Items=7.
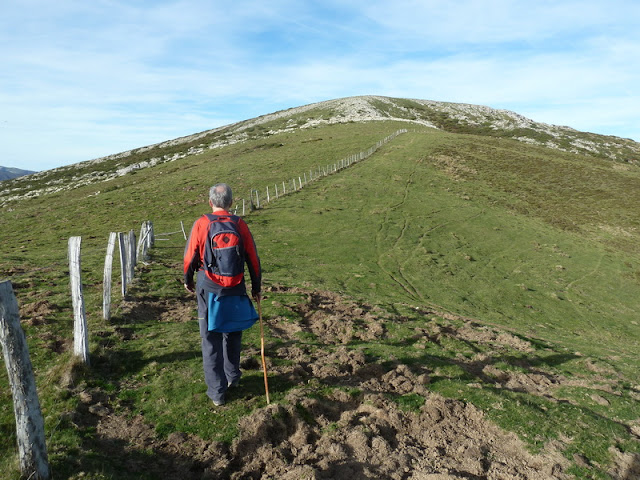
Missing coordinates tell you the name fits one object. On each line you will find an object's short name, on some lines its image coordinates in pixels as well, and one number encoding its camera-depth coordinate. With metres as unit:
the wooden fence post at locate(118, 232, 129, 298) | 13.05
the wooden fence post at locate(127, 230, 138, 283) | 15.72
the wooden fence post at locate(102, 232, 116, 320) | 10.88
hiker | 6.71
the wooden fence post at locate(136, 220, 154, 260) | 19.86
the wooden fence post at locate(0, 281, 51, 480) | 4.88
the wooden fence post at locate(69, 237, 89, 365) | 8.17
